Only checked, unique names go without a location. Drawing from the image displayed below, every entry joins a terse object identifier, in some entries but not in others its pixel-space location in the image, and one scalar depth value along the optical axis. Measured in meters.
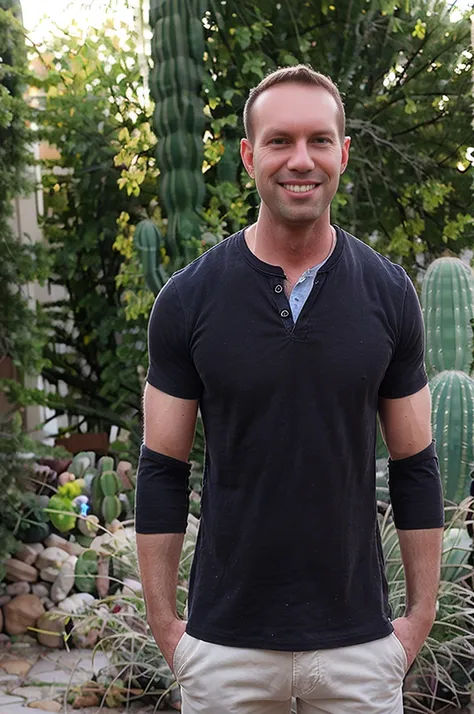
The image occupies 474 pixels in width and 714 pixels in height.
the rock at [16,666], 4.30
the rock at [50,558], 4.96
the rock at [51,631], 4.64
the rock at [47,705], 3.81
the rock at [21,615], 4.75
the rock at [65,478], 5.43
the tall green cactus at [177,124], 5.63
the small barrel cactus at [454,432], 3.86
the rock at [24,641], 4.66
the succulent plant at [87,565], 4.67
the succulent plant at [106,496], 5.09
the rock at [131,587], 4.11
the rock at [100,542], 4.33
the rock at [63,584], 4.80
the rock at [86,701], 3.77
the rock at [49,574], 4.90
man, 1.67
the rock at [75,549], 5.13
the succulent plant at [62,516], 5.10
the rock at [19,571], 4.91
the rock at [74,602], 4.65
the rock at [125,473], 5.75
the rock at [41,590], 4.91
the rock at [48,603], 4.81
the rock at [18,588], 4.88
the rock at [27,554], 4.98
